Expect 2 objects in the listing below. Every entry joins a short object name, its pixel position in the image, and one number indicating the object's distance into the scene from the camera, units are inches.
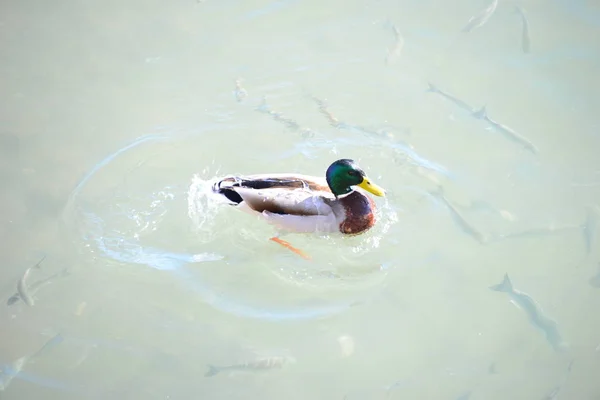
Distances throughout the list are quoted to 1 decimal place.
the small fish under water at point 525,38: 290.8
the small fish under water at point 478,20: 293.6
